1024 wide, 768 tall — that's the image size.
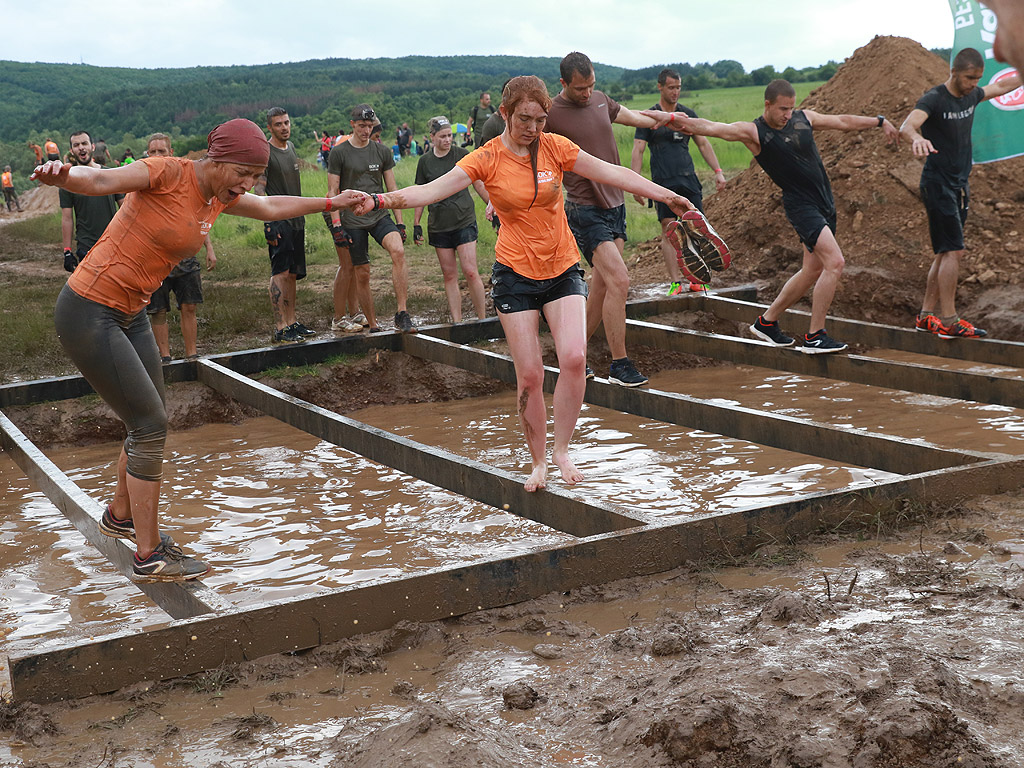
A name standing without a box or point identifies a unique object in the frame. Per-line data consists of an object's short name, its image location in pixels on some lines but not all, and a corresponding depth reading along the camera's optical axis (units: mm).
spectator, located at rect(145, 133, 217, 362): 8383
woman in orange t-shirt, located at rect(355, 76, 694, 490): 5113
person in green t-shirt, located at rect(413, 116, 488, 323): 9383
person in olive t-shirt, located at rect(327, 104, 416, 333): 9211
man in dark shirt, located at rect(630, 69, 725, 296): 10648
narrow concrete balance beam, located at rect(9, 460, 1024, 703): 3525
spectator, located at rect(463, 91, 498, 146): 13348
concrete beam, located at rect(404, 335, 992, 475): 5289
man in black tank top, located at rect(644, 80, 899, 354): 7758
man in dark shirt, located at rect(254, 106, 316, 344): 9102
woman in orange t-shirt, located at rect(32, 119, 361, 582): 4098
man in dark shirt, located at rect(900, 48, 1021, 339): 8227
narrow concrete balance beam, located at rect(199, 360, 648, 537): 4746
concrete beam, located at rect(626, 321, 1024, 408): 6574
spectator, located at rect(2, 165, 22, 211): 43334
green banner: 10234
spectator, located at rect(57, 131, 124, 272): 8875
